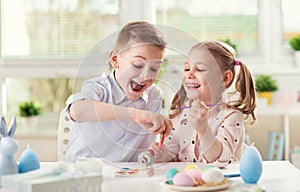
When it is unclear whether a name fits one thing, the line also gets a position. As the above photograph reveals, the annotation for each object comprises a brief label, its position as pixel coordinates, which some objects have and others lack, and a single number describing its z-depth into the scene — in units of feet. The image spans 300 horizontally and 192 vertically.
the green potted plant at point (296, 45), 11.42
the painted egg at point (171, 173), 4.93
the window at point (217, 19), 11.91
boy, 5.29
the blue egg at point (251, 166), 4.88
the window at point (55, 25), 12.26
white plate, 4.54
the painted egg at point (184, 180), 4.61
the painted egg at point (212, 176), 4.63
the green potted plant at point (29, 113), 11.91
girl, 5.61
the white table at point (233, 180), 4.78
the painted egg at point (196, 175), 4.64
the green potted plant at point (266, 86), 10.79
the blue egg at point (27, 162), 5.18
